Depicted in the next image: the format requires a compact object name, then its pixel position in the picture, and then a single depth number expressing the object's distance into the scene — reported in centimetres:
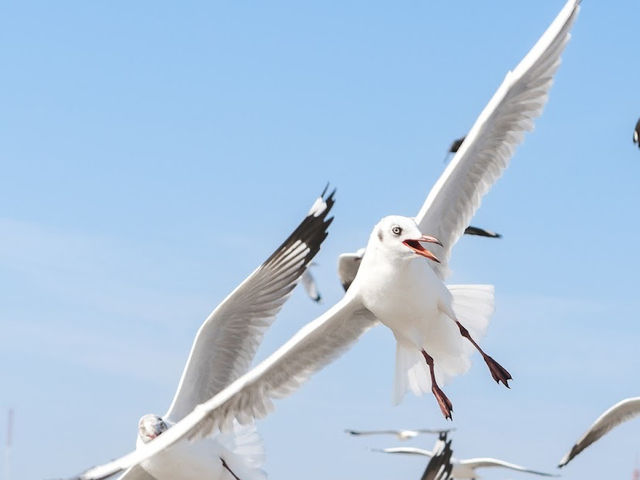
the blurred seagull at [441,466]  1517
